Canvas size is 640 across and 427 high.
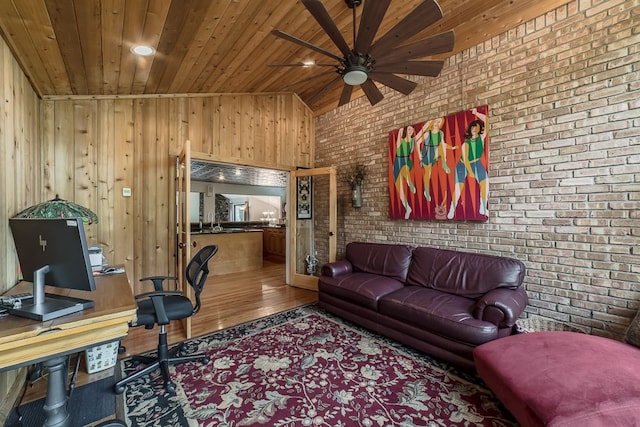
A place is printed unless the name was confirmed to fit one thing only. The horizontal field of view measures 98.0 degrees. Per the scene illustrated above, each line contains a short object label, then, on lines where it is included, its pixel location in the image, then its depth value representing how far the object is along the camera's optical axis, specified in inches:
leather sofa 88.1
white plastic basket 88.0
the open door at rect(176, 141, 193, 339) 116.9
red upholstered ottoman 49.1
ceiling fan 64.3
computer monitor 49.0
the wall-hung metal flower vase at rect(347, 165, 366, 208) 167.8
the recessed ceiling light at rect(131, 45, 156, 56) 94.4
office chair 81.1
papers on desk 94.6
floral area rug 69.1
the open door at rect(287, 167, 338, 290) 192.7
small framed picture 197.6
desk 42.9
